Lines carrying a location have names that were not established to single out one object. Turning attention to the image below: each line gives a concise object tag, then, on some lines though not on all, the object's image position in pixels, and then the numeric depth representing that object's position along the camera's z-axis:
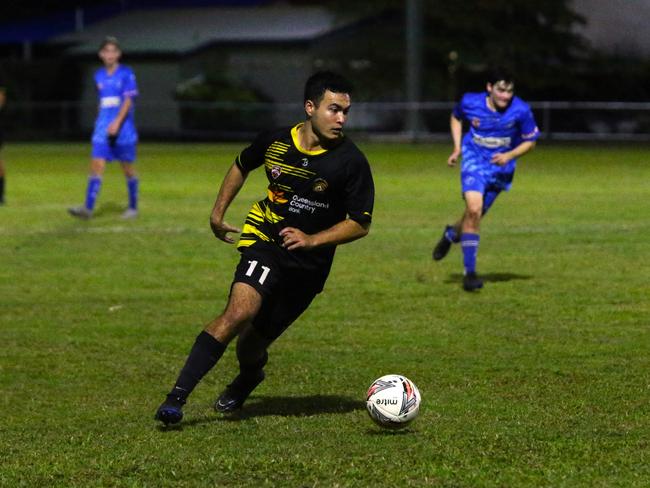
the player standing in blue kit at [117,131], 37.87
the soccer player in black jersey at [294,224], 14.45
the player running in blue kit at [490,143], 25.53
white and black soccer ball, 13.95
